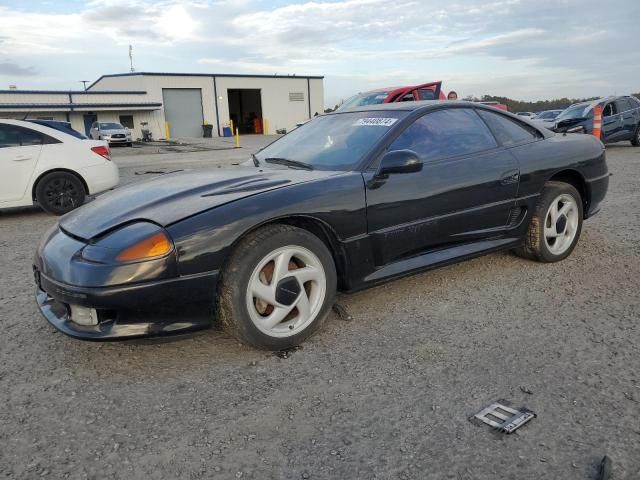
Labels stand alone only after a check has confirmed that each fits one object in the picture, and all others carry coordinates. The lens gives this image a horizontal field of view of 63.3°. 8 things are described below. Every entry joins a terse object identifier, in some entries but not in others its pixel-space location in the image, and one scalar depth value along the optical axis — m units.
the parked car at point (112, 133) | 28.22
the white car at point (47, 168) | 6.89
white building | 33.81
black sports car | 2.59
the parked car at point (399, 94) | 10.98
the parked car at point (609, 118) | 14.01
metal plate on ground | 2.17
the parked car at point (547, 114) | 29.42
